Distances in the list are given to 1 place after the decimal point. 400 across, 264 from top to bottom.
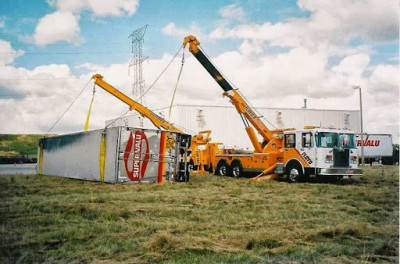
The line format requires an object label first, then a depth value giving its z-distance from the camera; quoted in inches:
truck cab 573.6
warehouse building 1286.9
